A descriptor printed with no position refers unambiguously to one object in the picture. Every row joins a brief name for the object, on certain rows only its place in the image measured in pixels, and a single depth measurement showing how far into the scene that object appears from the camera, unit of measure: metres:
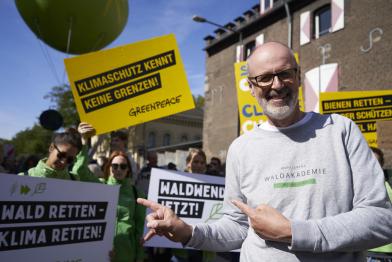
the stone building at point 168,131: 41.66
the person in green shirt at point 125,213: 3.58
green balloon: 5.88
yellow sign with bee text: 5.74
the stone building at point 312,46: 13.28
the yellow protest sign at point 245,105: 5.95
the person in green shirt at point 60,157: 3.07
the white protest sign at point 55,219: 2.47
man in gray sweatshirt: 1.24
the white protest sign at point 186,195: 3.96
